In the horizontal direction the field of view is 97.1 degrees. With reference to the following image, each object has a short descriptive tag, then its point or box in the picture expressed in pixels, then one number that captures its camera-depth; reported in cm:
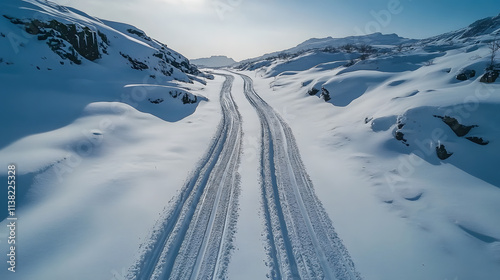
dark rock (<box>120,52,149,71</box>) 2728
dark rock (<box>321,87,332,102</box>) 2098
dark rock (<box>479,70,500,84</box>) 1190
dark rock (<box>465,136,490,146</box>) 904
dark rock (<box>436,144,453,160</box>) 943
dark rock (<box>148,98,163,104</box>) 1960
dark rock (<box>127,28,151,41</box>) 4069
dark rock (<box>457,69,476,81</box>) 1362
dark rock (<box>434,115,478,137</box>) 971
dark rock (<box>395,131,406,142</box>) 1104
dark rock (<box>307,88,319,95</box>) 2402
